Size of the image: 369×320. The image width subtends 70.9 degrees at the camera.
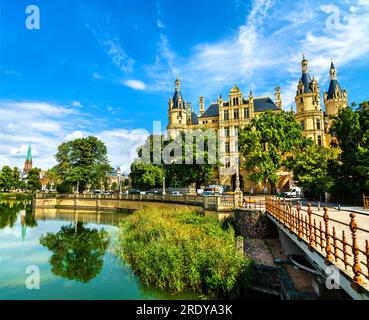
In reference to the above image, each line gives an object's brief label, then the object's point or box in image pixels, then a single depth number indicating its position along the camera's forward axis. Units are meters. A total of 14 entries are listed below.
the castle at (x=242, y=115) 48.34
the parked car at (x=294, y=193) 36.28
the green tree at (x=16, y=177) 83.69
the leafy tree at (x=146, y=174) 47.62
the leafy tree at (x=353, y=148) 19.88
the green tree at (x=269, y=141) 34.97
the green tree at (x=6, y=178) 78.06
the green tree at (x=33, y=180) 75.38
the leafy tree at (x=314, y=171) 26.98
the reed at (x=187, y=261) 11.55
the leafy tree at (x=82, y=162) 53.62
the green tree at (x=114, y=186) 100.86
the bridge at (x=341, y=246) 5.33
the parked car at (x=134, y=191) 55.90
